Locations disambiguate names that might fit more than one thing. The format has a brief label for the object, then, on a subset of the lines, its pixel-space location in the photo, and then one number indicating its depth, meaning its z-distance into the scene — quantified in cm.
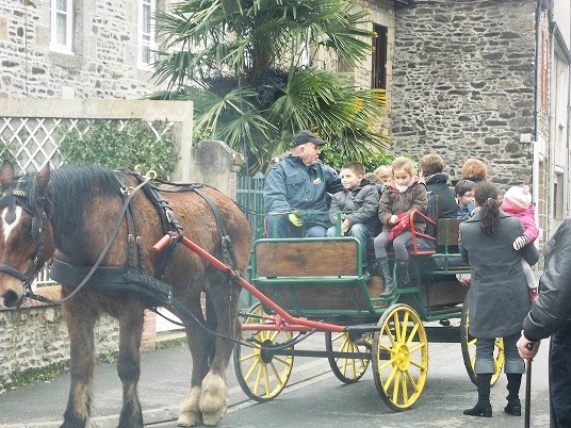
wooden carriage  955
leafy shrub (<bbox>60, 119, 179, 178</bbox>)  1205
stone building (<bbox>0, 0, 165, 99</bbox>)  1582
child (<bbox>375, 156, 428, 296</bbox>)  998
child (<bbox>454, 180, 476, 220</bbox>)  1159
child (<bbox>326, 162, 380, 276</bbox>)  1014
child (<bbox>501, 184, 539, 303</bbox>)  988
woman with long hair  930
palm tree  1584
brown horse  730
